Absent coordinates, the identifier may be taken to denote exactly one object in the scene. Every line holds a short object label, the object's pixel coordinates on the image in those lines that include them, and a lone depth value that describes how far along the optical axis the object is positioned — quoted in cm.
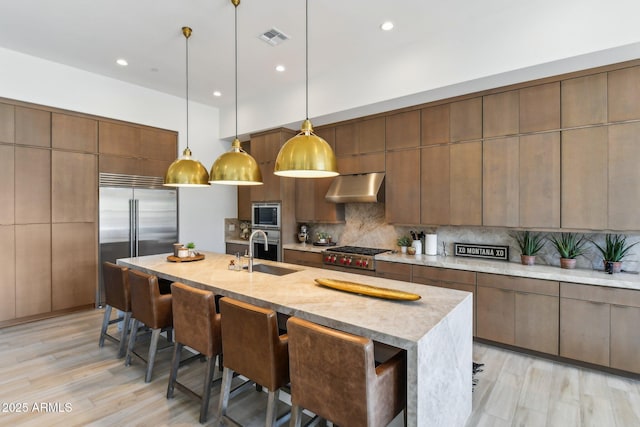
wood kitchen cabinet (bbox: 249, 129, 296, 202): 516
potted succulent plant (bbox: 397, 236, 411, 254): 431
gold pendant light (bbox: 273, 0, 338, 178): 214
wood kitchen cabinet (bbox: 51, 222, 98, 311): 425
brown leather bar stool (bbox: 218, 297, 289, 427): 175
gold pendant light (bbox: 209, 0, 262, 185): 285
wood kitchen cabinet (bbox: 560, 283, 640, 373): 265
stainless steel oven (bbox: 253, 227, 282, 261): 514
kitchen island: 149
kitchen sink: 305
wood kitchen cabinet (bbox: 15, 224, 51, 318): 397
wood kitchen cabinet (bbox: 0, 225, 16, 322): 386
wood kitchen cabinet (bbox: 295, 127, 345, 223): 491
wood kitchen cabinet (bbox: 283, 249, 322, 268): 459
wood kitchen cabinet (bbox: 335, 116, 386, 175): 437
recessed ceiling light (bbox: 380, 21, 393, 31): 315
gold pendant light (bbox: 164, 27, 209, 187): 316
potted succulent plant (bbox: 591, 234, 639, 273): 296
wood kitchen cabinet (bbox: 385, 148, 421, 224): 406
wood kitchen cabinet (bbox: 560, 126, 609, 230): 293
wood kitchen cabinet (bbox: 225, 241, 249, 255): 573
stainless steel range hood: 431
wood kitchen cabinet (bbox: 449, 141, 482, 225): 360
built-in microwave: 520
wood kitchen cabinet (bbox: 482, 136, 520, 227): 337
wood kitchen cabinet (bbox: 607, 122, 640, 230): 280
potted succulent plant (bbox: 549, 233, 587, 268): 321
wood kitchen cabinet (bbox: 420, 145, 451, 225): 383
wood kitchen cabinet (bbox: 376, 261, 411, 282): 380
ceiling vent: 332
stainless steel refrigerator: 464
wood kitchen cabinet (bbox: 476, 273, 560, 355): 299
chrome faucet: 288
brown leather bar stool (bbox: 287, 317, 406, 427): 140
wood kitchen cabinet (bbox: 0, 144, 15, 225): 384
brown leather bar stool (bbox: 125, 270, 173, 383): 264
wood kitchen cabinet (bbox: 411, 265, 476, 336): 340
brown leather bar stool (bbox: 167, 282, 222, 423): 215
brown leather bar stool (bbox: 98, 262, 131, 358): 305
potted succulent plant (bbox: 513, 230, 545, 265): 339
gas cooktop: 425
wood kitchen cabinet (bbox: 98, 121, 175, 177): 465
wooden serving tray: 342
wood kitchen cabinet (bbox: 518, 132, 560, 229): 315
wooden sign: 366
